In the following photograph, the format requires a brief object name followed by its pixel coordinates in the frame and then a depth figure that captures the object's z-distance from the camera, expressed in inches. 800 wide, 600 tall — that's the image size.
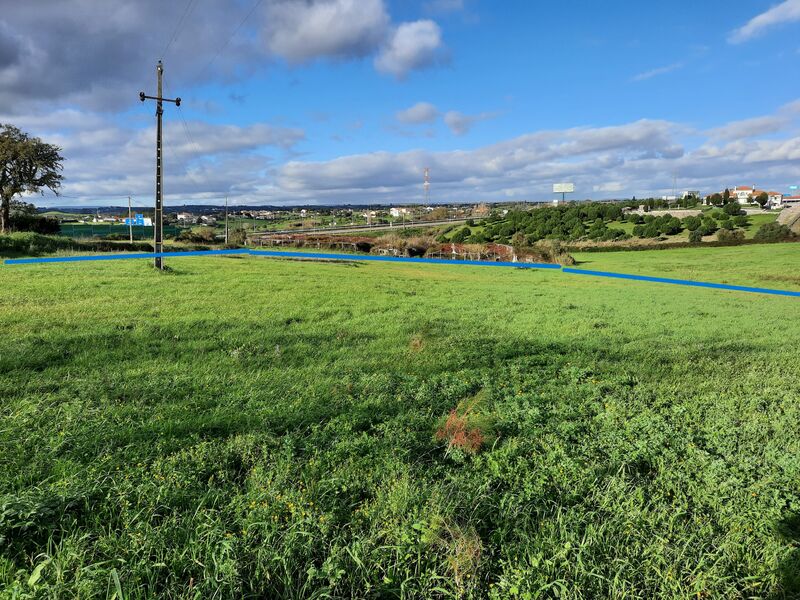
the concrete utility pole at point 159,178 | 627.2
